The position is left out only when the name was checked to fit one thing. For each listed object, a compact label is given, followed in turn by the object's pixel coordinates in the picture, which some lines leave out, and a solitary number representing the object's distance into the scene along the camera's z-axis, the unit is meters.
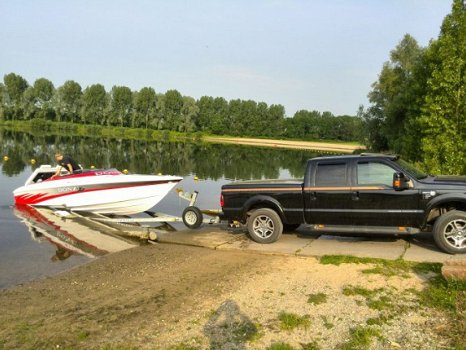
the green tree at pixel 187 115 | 109.19
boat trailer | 12.44
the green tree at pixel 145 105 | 110.12
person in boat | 17.30
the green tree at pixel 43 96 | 112.81
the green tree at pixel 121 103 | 112.81
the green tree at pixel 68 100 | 111.50
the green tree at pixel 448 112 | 17.56
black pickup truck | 8.73
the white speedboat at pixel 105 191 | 16.23
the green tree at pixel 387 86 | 46.45
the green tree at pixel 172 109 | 109.81
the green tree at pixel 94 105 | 111.50
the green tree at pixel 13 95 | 113.69
